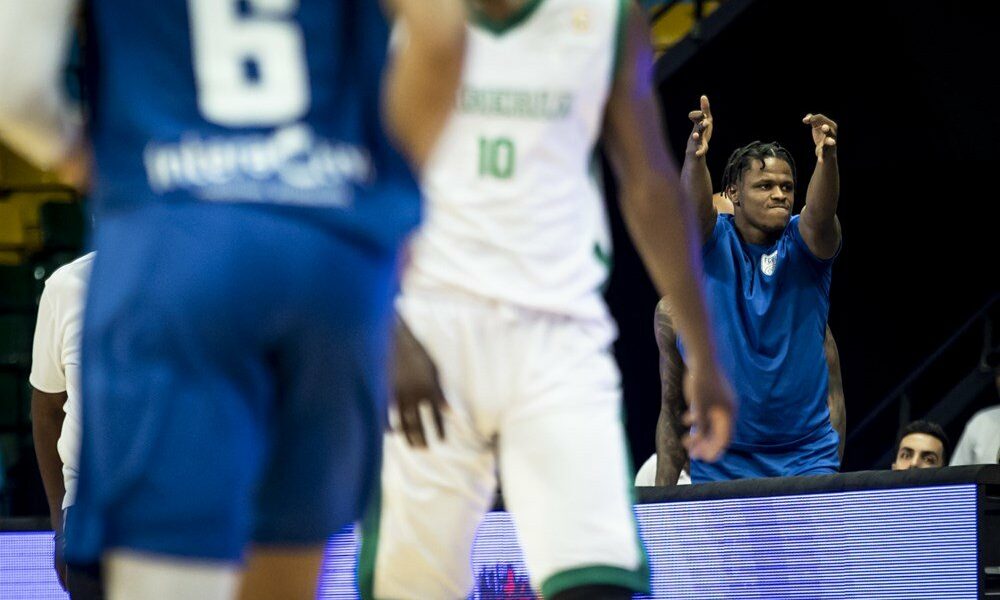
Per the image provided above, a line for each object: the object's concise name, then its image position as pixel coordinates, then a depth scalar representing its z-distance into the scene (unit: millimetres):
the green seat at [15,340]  23094
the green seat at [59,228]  23484
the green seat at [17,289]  23453
